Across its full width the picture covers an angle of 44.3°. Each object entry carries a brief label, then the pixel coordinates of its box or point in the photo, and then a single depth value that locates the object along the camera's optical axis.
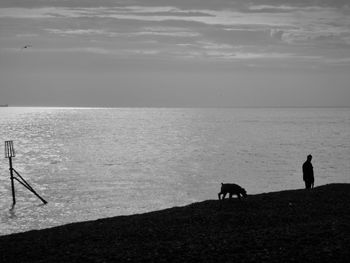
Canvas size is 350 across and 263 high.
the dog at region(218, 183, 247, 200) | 26.57
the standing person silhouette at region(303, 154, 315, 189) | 30.44
